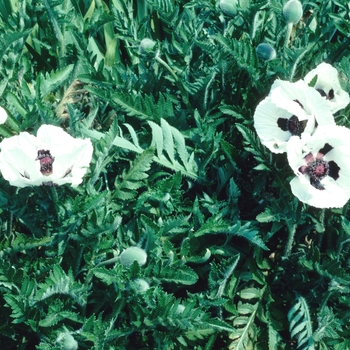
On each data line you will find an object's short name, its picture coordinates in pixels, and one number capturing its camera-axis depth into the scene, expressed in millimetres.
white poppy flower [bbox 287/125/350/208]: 1560
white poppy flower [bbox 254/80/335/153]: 1574
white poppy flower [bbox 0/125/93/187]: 1586
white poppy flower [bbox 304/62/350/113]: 1733
